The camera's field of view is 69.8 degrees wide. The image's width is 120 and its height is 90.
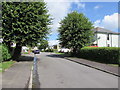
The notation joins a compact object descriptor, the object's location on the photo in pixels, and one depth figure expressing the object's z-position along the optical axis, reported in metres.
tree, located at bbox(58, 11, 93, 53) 14.47
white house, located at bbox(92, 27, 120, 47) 25.42
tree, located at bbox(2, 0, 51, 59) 9.25
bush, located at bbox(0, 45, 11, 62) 8.18
